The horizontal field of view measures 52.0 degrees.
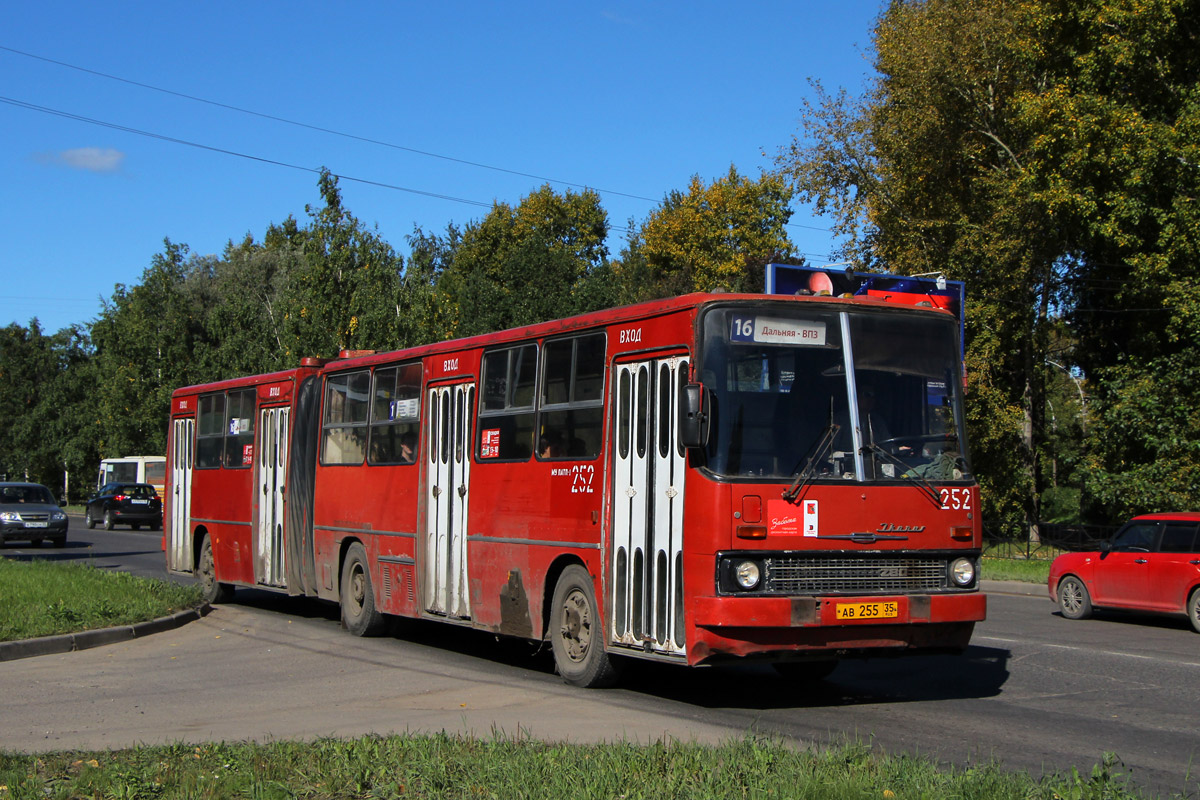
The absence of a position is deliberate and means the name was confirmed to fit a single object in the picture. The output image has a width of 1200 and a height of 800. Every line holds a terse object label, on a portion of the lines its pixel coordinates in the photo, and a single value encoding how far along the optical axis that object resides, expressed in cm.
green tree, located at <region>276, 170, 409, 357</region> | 3712
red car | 1647
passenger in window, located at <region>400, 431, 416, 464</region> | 1427
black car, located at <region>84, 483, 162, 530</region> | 4844
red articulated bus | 927
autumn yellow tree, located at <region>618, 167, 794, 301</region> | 6022
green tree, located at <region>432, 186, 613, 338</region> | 6619
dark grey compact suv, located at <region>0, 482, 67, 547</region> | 3559
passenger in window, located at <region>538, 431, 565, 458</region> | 1146
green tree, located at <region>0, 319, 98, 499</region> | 7969
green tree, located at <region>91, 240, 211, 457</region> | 6397
